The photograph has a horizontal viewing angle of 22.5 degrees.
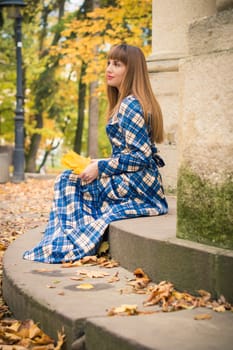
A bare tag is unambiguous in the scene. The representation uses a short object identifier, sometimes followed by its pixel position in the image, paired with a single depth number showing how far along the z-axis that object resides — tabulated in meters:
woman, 3.97
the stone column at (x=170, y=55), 6.35
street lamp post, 13.09
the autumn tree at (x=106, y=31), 12.20
